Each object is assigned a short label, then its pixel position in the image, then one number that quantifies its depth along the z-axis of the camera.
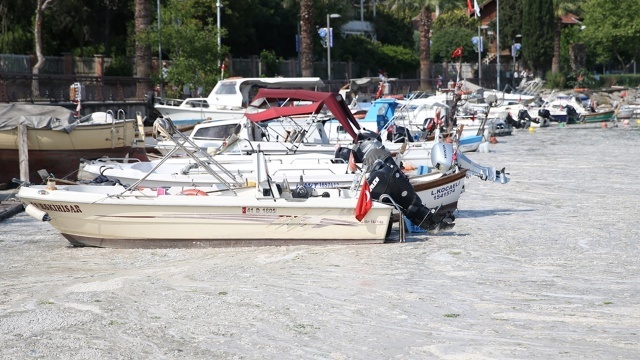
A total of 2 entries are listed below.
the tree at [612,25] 99.06
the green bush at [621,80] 100.00
